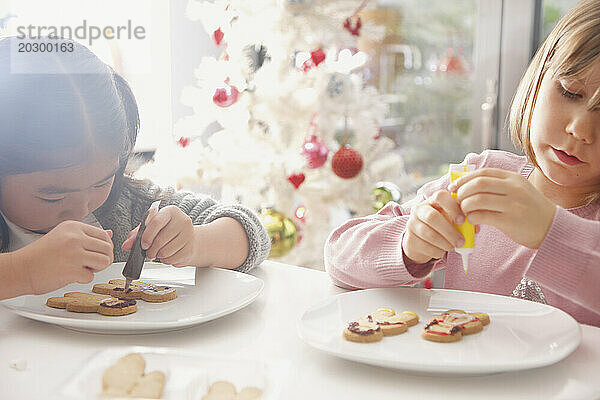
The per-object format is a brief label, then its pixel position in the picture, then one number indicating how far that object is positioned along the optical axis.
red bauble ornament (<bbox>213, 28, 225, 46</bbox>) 1.94
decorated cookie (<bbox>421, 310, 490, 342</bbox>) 0.64
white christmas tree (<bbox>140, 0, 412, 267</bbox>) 2.00
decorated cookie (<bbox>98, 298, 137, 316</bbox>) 0.70
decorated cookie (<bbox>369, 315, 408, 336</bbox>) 0.66
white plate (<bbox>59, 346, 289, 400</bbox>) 0.54
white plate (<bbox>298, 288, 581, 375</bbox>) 0.56
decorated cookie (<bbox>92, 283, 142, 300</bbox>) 0.77
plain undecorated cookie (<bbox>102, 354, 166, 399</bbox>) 0.53
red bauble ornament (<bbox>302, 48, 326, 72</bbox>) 2.02
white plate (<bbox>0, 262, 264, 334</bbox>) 0.67
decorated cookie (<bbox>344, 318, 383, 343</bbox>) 0.63
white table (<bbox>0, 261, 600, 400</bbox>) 0.54
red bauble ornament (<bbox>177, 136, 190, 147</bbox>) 2.02
